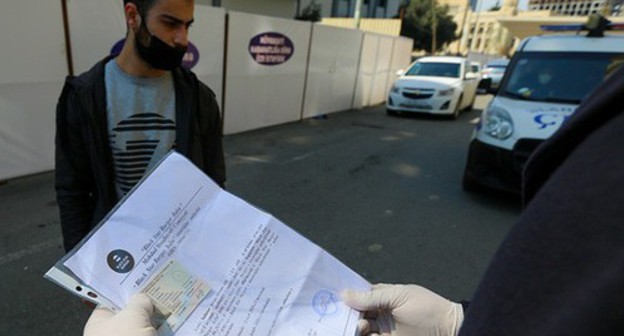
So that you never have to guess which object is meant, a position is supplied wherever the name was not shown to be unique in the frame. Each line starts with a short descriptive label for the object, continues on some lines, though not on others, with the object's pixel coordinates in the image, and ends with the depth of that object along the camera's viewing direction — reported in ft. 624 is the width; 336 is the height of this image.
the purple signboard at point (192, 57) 20.66
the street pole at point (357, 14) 47.47
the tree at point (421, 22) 120.88
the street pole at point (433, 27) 116.29
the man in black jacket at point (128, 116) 5.12
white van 14.43
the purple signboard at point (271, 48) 25.17
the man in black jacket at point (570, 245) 1.33
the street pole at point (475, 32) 230.19
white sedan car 35.40
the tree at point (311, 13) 76.28
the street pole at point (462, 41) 148.87
